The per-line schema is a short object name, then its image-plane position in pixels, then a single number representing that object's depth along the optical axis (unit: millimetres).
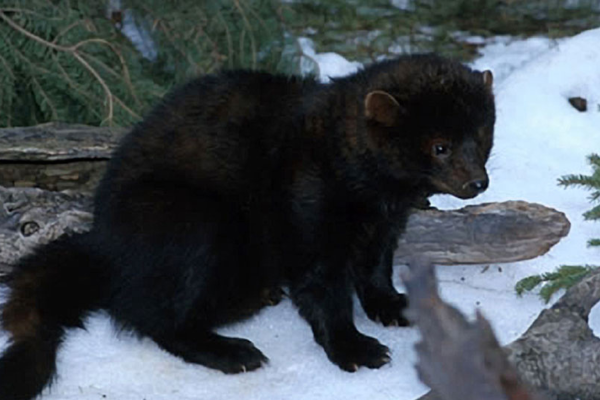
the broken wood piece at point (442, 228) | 7031
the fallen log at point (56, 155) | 7406
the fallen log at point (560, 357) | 5285
